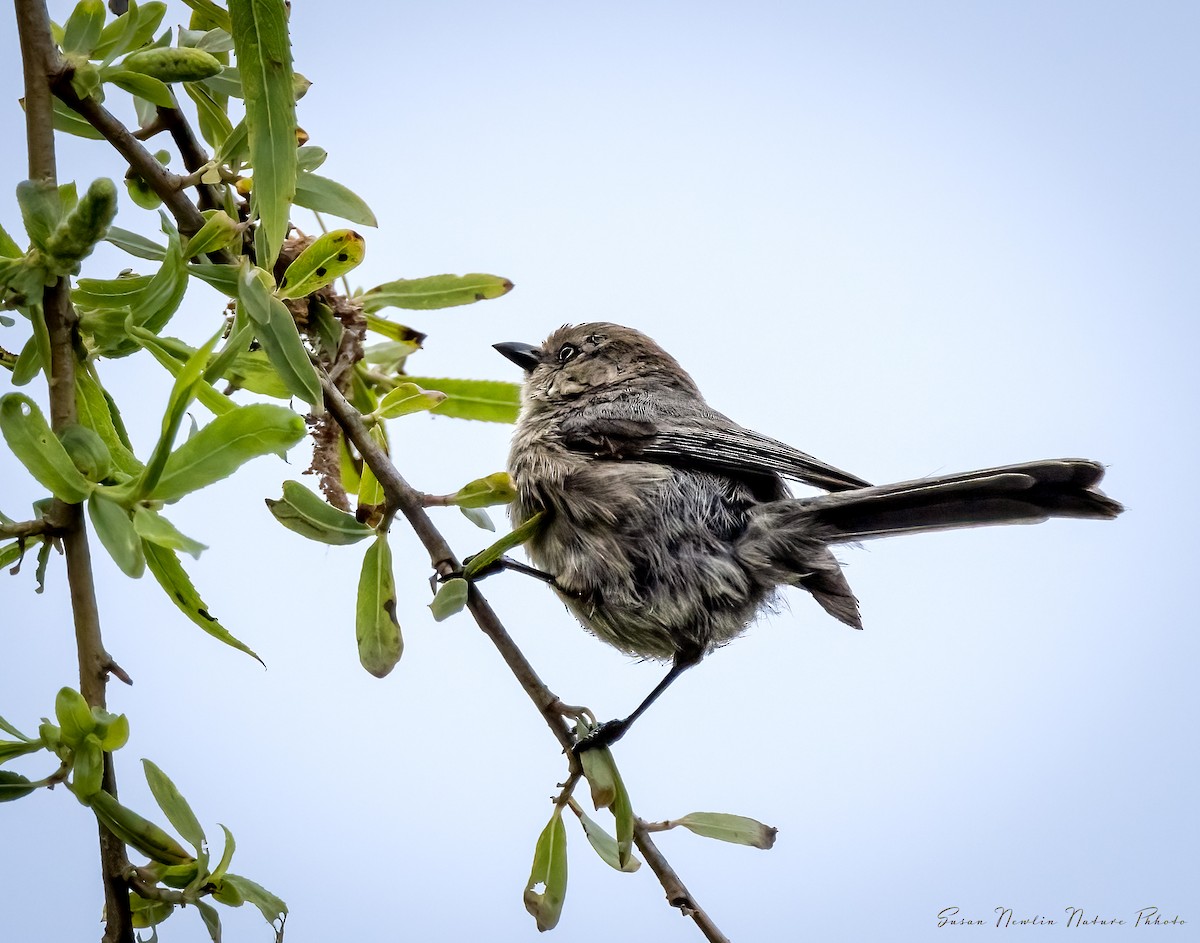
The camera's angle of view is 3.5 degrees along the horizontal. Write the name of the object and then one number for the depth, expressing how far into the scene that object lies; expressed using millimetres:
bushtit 2959
